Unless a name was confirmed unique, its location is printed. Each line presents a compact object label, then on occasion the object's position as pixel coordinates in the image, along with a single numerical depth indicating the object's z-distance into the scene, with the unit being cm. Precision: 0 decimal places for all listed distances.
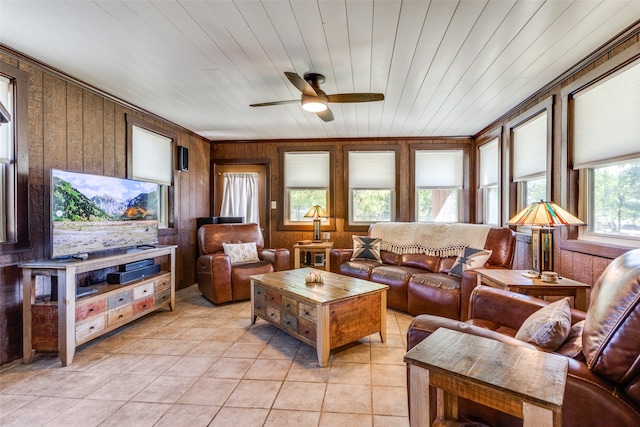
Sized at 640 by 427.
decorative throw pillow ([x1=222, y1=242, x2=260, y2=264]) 407
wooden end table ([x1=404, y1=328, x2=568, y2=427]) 88
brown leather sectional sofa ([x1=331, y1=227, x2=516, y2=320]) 297
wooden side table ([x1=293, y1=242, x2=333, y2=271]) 436
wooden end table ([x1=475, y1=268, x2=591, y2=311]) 213
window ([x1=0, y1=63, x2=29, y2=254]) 228
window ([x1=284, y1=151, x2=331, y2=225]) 511
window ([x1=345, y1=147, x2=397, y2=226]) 500
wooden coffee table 228
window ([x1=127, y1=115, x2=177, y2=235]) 355
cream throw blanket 358
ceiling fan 246
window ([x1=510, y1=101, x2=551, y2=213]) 302
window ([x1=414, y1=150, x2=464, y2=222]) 488
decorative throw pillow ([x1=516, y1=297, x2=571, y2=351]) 130
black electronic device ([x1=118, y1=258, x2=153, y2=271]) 291
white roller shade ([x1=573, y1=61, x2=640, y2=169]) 207
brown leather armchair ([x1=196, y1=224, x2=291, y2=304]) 365
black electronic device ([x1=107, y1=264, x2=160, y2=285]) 279
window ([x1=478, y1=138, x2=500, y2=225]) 407
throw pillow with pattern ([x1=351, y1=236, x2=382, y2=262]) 410
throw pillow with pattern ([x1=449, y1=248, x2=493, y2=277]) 313
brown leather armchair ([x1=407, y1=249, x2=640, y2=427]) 96
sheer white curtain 522
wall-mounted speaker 426
